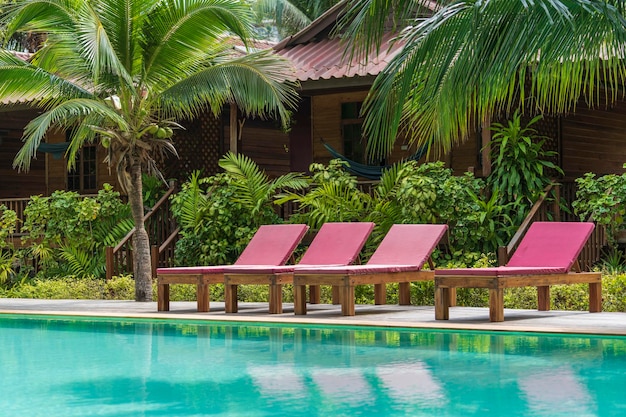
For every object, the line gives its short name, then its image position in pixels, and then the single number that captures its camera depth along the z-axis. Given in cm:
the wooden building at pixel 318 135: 1753
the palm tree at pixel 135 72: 1356
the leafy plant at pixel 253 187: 1642
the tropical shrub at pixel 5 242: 1853
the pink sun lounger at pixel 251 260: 1231
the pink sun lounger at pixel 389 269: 1118
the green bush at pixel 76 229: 1784
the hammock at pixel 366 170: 1770
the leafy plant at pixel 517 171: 1492
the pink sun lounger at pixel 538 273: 1031
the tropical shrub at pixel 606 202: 1412
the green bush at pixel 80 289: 1602
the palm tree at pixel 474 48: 878
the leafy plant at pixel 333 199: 1570
